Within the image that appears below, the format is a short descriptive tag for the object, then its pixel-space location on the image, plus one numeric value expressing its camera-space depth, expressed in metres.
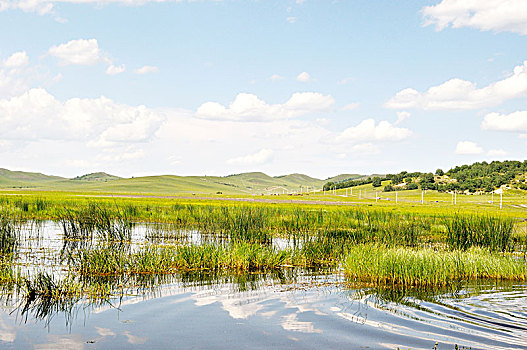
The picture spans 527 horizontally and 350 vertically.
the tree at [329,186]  153.00
